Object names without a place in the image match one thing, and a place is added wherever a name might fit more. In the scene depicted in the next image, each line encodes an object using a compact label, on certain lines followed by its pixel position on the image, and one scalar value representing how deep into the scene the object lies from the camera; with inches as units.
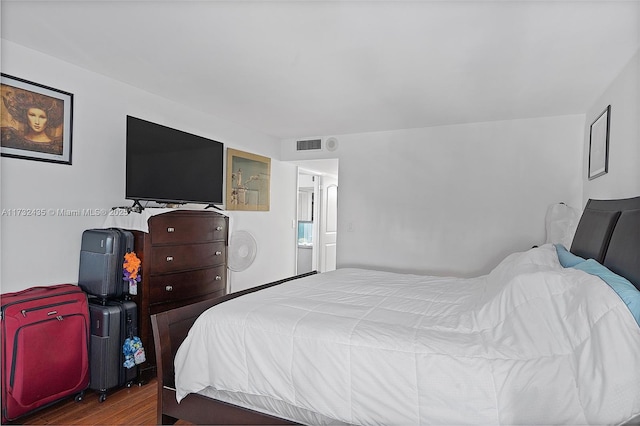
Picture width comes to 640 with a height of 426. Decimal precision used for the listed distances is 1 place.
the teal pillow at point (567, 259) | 75.4
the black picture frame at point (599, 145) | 102.6
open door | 247.4
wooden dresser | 105.0
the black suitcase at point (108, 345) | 93.6
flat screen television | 110.0
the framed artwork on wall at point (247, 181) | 164.9
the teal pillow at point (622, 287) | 47.6
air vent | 190.4
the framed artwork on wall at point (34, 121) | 89.4
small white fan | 138.3
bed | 47.9
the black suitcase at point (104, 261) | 98.7
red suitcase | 79.3
